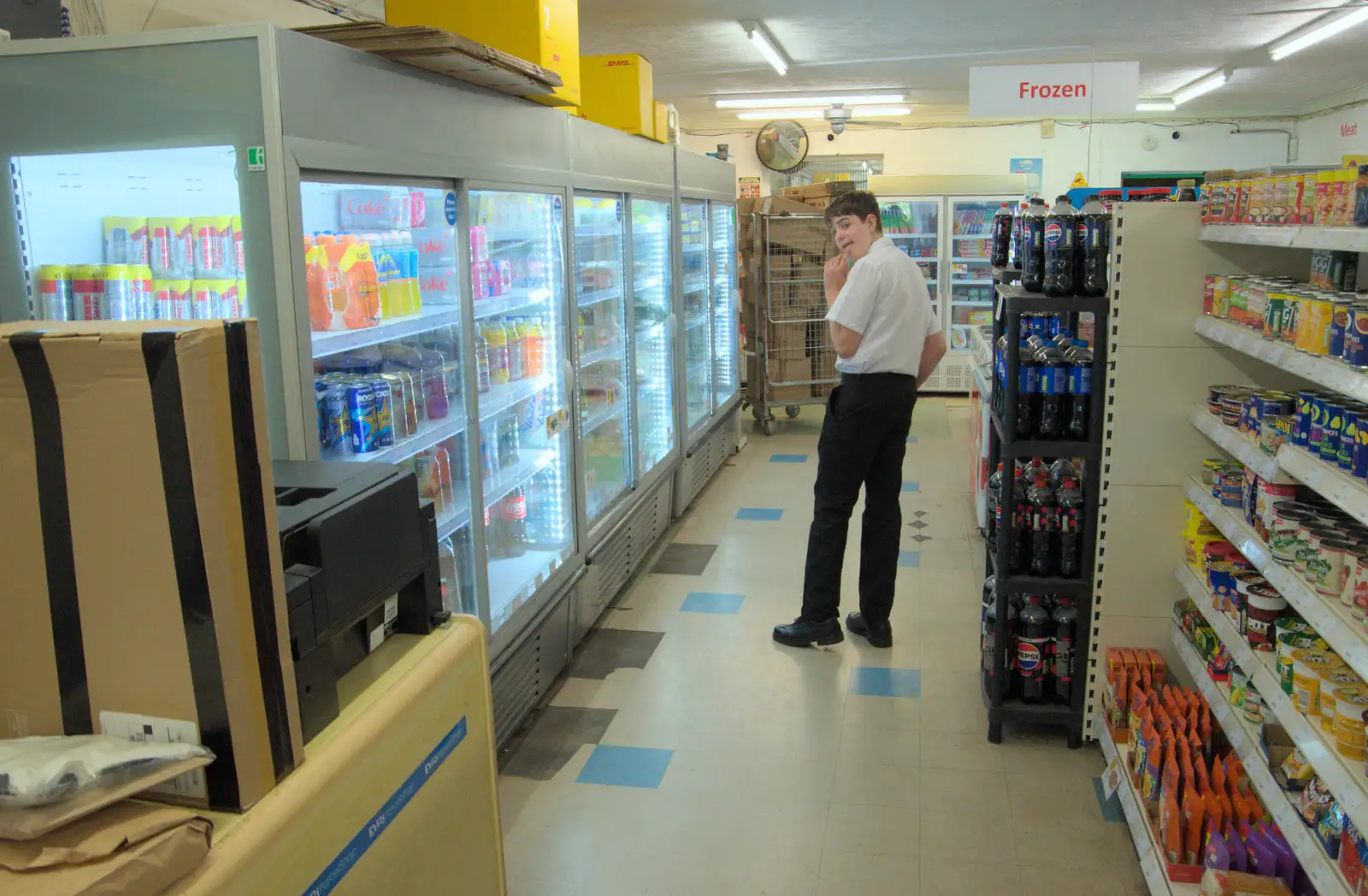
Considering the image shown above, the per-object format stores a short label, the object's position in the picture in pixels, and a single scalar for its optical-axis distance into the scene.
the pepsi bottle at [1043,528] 3.49
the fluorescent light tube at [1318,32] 7.80
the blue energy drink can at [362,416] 2.78
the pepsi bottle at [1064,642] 3.52
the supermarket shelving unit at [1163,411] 3.13
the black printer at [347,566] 1.61
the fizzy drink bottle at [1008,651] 3.61
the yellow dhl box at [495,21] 3.52
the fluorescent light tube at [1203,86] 10.71
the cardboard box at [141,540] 1.33
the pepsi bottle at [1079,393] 3.35
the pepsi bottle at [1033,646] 3.54
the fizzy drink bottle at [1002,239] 4.44
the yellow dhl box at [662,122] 5.96
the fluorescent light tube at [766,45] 7.89
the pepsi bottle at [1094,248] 3.27
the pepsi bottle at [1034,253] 3.38
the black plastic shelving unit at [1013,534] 3.31
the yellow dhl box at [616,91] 5.44
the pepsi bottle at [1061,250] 3.29
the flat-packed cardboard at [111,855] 1.16
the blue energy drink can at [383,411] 2.88
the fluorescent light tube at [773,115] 13.58
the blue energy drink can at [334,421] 2.71
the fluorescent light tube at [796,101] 12.04
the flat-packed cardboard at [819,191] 9.02
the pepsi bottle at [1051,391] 3.37
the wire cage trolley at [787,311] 8.77
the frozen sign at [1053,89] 7.12
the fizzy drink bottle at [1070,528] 3.46
